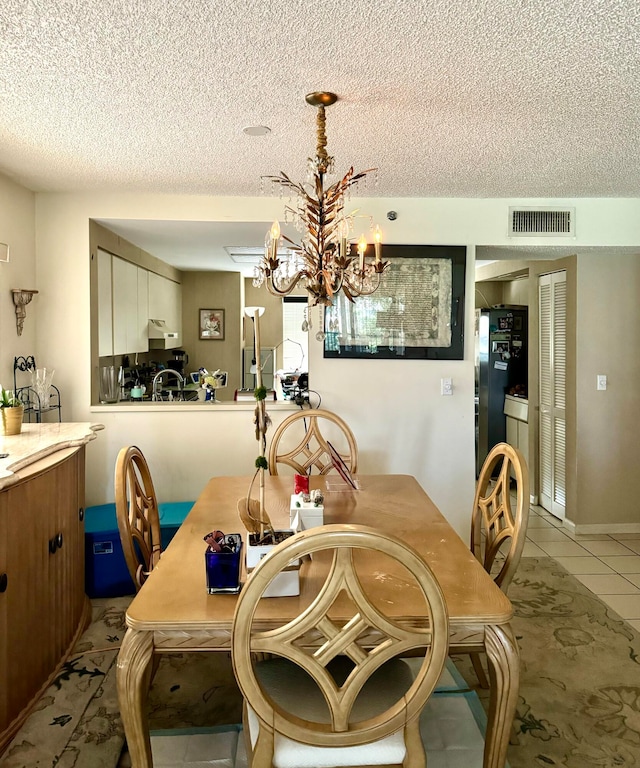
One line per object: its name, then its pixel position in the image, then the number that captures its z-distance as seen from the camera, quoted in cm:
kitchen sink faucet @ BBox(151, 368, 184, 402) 465
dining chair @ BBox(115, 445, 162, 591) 201
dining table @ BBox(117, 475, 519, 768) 142
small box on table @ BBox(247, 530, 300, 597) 154
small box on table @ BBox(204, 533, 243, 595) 154
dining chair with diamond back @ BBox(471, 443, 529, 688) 198
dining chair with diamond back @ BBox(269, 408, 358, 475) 312
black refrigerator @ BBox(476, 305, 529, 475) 567
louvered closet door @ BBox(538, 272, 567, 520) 462
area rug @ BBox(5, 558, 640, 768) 202
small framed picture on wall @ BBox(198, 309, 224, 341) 708
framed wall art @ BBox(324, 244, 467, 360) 387
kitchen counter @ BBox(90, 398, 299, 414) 375
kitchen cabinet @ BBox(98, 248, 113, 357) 396
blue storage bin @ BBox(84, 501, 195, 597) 318
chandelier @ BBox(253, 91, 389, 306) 221
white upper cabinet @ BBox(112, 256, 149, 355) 430
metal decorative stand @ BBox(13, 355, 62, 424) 339
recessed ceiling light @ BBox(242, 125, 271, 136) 251
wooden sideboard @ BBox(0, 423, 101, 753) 205
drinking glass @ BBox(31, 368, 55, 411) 319
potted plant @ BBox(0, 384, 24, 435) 270
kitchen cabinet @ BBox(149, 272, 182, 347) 551
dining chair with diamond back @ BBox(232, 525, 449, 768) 123
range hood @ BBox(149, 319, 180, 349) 539
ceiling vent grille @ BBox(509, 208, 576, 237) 382
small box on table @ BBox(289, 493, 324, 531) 196
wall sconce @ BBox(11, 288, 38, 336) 331
